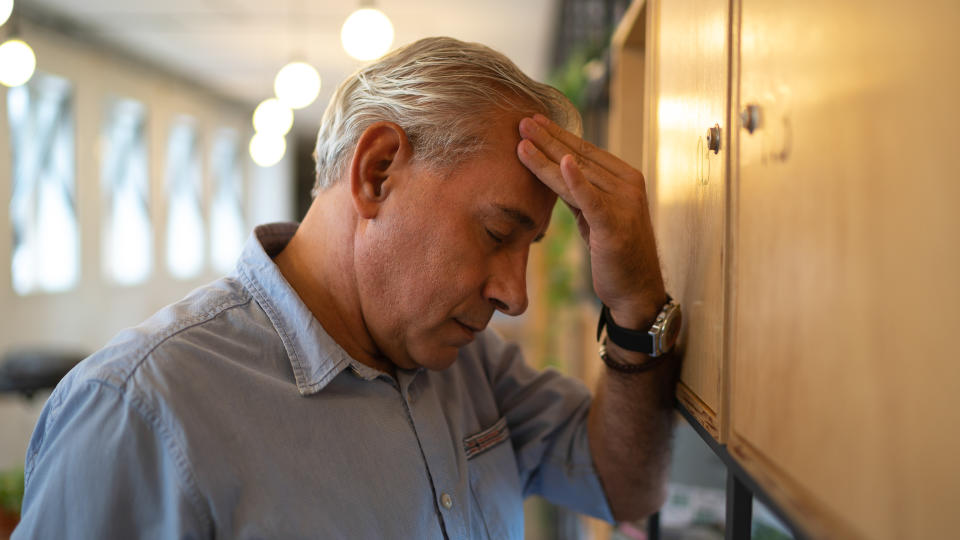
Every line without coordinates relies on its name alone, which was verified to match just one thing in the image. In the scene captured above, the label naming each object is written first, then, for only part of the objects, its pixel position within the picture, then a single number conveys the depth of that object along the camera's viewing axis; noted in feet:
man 3.10
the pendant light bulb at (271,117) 18.78
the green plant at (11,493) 13.78
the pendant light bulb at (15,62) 12.72
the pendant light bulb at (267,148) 20.25
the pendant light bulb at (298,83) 13.97
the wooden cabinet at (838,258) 1.40
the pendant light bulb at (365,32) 11.69
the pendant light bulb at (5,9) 8.47
